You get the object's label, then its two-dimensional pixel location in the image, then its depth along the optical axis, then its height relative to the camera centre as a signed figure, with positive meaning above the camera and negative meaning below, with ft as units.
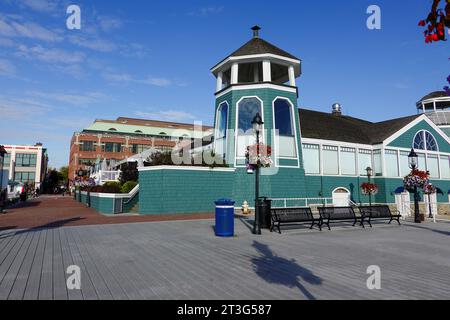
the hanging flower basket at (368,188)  66.84 +0.34
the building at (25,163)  258.86 +22.14
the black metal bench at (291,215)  39.09 -3.48
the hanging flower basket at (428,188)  56.27 +0.34
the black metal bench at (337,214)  41.74 -3.58
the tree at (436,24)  7.74 +4.35
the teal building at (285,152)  64.28 +10.24
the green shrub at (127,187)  75.87 +0.35
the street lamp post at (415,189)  49.89 +0.04
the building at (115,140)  233.76 +39.86
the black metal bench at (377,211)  46.44 -3.40
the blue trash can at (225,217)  34.94 -3.37
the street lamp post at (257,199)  36.70 -1.23
